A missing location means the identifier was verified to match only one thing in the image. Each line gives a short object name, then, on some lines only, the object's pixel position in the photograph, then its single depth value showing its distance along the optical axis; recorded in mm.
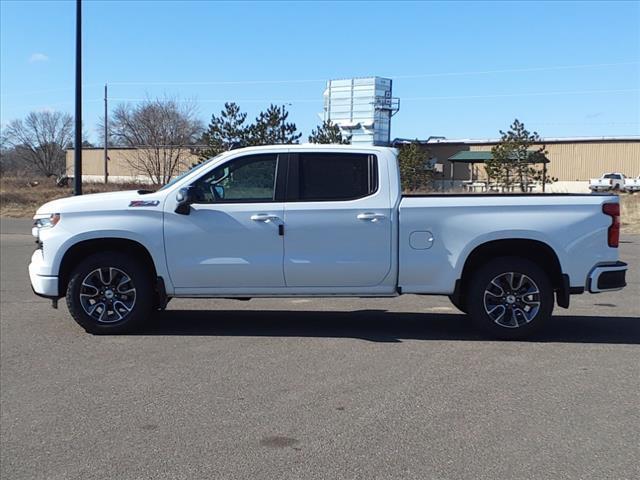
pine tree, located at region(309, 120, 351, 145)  35969
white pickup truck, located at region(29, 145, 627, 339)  7207
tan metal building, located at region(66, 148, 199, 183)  54344
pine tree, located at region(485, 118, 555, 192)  36812
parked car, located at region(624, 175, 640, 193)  49775
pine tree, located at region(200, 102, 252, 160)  31766
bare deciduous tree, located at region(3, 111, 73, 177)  89312
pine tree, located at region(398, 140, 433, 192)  38938
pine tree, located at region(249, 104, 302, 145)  31172
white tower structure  57875
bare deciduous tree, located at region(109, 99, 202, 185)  51000
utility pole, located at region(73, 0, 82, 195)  17578
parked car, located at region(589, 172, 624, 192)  50438
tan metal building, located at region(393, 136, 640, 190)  59750
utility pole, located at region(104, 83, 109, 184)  56462
